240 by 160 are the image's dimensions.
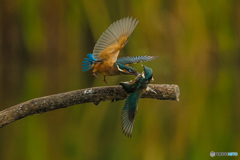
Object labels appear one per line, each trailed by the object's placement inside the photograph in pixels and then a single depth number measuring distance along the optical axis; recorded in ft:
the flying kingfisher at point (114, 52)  23.86
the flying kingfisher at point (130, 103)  23.77
